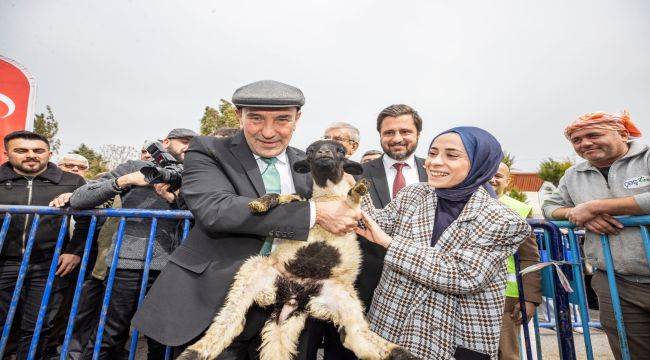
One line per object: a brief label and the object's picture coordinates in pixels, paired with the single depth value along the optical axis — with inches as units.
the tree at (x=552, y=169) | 1630.2
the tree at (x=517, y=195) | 1271.2
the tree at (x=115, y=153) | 1076.2
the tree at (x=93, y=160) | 1024.9
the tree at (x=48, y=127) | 1066.1
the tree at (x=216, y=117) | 871.1
